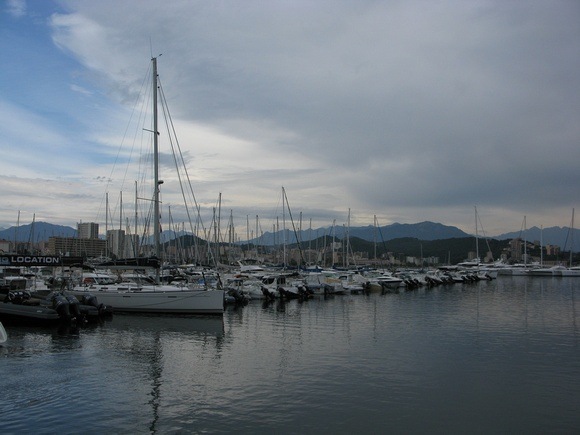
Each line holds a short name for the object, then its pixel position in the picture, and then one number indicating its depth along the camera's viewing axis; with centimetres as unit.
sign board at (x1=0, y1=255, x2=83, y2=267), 3431
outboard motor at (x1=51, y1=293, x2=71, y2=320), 2936
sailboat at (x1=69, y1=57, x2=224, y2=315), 3469
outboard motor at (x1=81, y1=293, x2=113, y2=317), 3253
